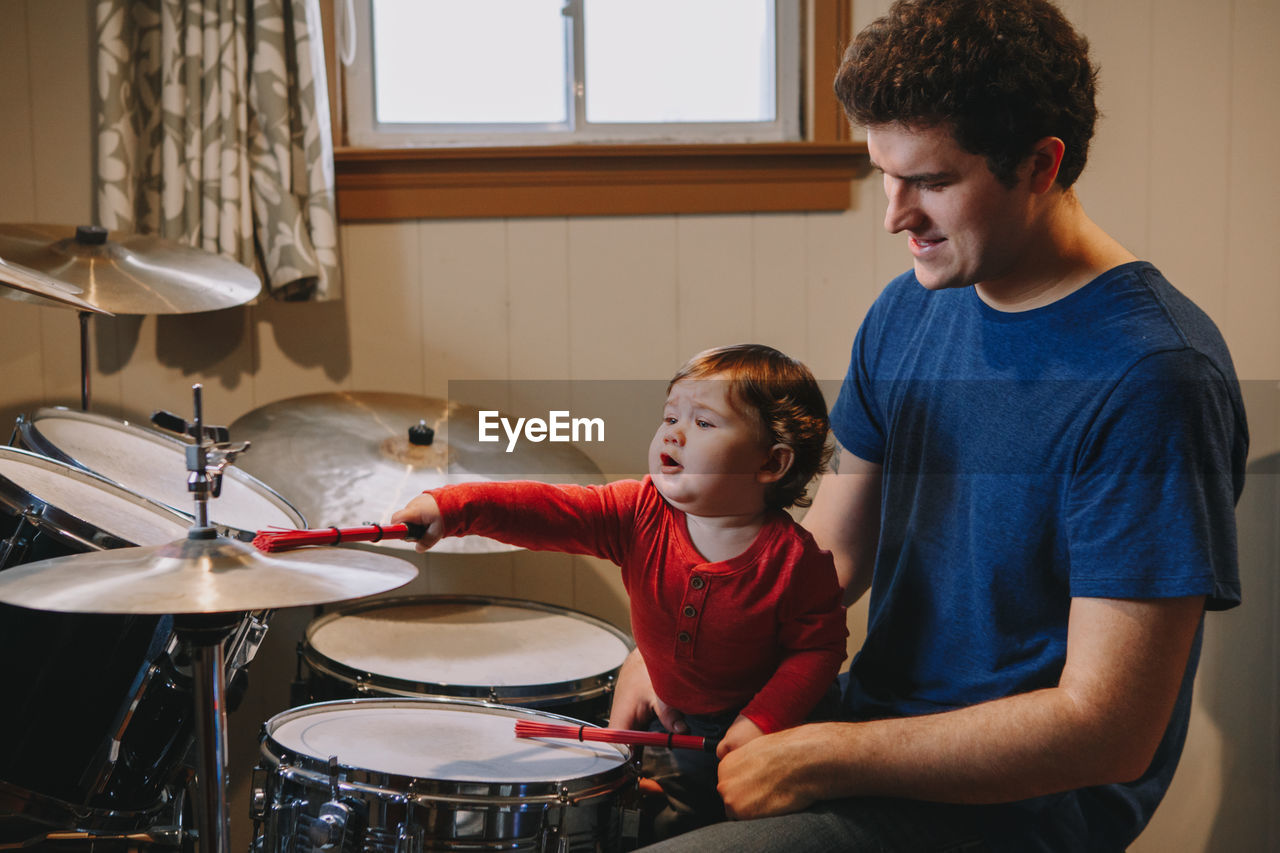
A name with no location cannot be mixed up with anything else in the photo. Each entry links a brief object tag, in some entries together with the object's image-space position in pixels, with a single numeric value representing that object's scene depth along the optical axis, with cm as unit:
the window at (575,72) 183
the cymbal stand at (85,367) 158
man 85
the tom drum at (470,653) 125
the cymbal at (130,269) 138
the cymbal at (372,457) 141
